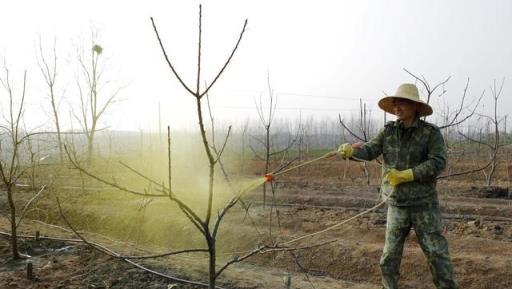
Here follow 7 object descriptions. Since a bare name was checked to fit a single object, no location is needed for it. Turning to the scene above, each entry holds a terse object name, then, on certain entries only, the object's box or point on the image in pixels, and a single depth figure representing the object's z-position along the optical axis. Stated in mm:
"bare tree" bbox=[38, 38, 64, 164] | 17562
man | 3537
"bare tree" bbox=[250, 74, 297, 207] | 6939
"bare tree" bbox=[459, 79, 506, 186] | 10029
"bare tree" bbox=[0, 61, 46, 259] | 5285
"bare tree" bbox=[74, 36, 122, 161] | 21703
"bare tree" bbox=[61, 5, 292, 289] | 2126
